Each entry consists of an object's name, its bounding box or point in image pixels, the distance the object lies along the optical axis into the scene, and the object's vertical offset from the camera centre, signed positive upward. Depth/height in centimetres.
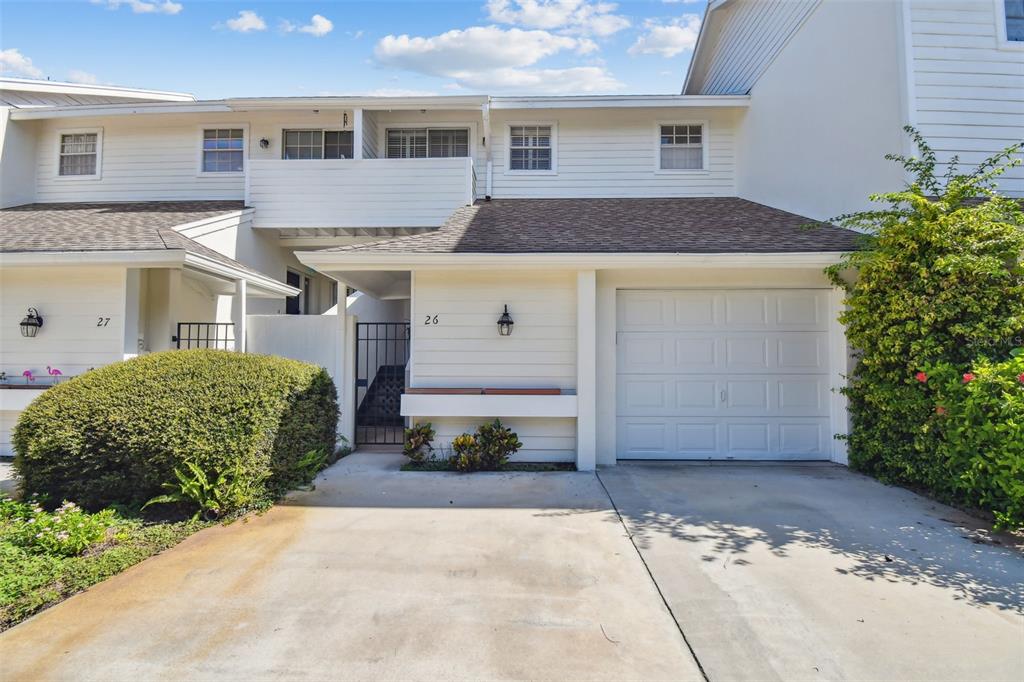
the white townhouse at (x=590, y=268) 611 +120
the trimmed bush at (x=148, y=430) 407 -58
